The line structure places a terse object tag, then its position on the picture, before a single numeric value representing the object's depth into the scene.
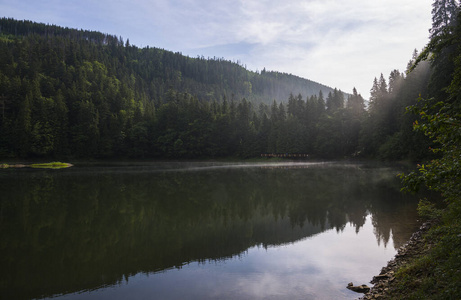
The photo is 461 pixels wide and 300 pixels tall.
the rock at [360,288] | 7.82
